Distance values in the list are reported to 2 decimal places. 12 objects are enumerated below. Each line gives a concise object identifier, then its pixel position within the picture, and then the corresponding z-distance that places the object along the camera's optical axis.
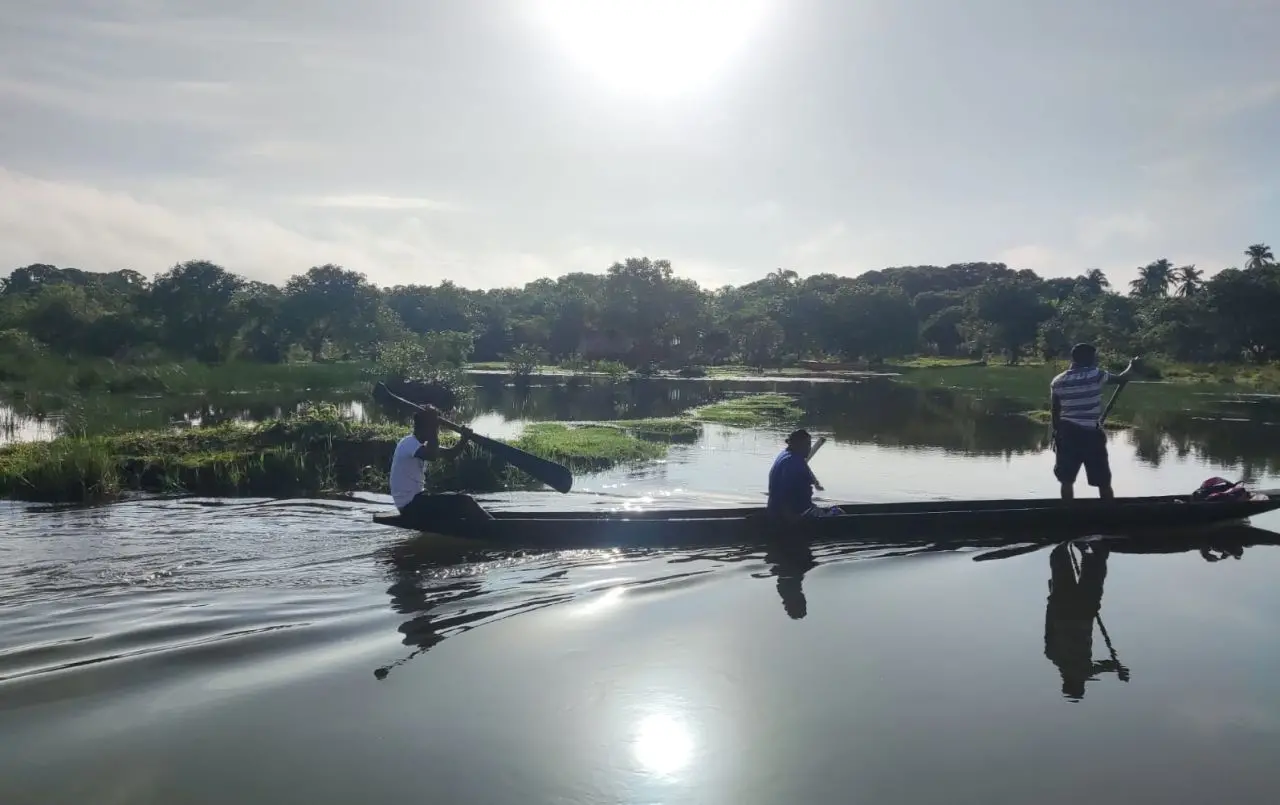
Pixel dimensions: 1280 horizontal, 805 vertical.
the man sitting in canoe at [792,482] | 9.72
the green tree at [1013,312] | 71.88
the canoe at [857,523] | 9.48
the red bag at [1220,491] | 10.85
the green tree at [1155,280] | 83.00
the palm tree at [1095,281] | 92.88
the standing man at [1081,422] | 10.38
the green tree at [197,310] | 47.31
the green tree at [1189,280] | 78.62
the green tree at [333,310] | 56.66
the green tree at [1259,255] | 69.38
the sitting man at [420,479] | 9.21
